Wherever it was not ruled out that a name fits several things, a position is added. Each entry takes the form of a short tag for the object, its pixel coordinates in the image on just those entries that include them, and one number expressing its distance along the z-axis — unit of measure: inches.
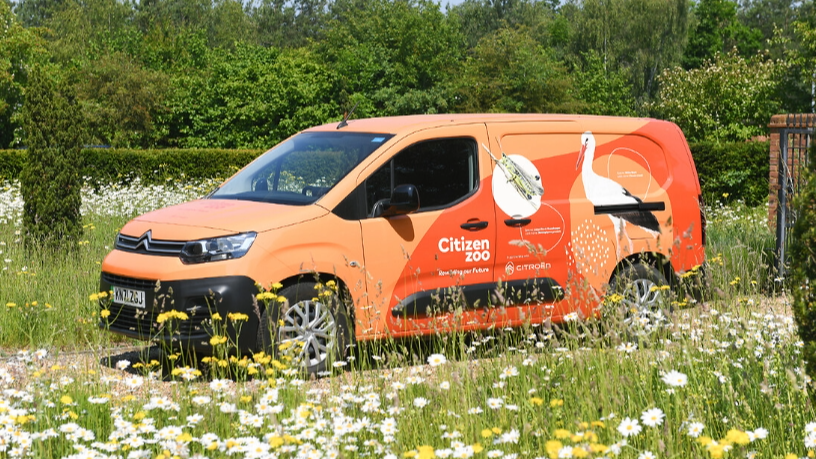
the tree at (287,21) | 3385.8
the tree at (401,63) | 1537.9
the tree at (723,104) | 1330.0
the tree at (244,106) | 1475.1
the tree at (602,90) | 1945.1
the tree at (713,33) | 2799.7
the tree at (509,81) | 1493.6
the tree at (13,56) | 1443.2
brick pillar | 504.4
